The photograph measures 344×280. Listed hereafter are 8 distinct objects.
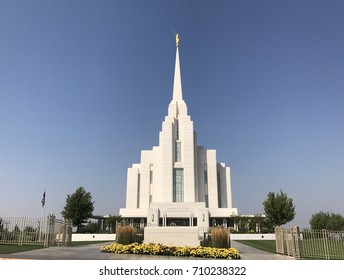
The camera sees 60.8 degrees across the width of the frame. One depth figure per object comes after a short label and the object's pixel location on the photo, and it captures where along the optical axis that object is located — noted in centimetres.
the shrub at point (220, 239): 1377
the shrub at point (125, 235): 1488
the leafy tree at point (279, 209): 4100
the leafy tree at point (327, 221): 5706
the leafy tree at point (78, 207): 4088
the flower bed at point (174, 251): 1245
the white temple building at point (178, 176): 5828
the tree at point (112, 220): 4875
